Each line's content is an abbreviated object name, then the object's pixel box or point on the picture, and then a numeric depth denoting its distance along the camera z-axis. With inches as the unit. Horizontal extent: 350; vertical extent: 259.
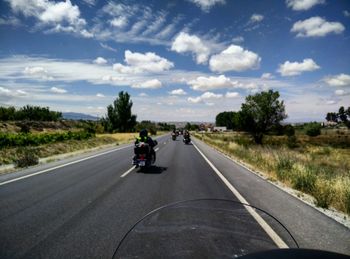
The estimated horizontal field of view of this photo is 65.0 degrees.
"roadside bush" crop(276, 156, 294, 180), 409.0
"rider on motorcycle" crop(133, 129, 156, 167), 482.5
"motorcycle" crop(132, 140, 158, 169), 465.7
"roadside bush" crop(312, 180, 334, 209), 251.3
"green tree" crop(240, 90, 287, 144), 2294.5
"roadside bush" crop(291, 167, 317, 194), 327.0
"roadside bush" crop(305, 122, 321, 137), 3189.0
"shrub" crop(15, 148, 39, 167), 523.8
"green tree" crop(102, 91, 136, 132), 3245.6
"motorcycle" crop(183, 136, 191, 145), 1441.1
